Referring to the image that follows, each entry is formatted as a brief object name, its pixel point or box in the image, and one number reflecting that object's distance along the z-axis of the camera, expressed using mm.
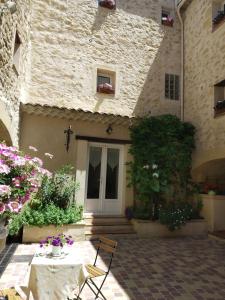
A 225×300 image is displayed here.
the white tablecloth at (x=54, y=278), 3258
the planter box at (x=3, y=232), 3546
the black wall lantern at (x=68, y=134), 8148
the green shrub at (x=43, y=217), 6508
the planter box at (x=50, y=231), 6711
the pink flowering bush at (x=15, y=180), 3244
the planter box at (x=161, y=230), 7855
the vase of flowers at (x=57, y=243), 3567
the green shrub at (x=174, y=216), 7805
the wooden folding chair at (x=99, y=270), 3715
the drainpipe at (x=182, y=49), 10117
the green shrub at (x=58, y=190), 7324
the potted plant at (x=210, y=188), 8978
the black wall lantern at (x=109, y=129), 8625
